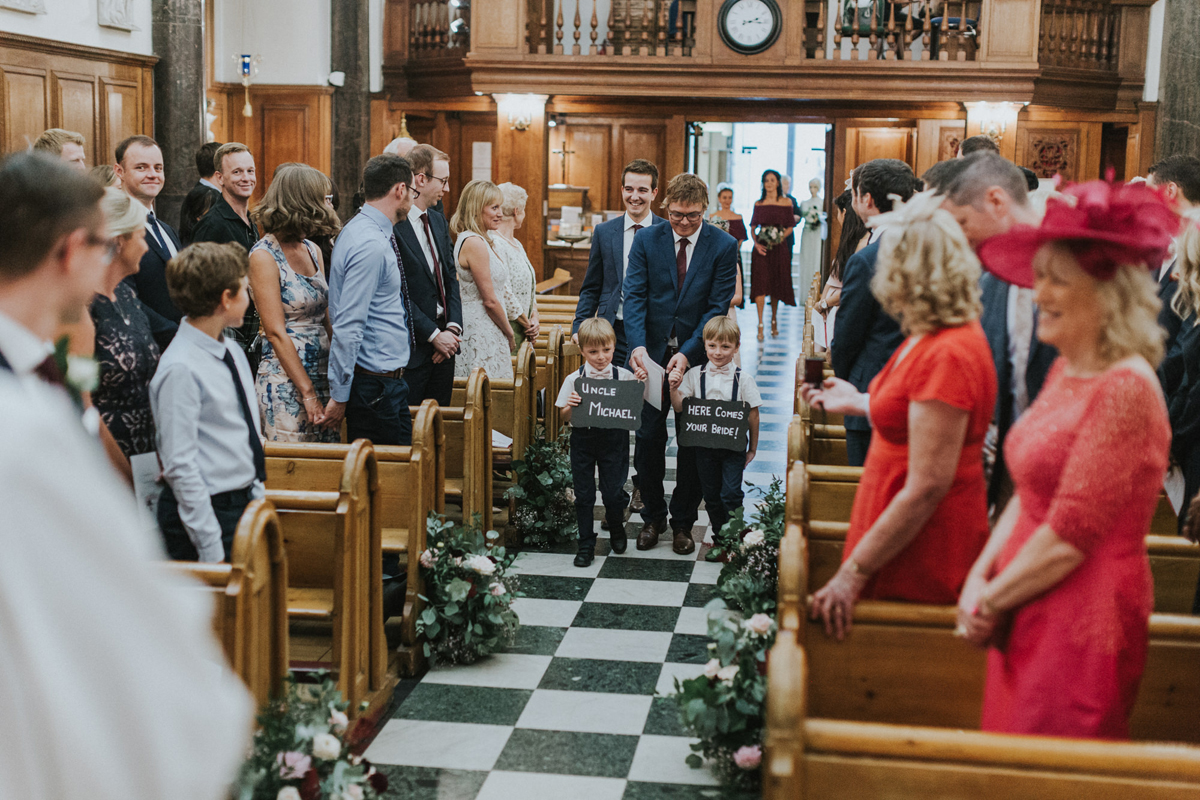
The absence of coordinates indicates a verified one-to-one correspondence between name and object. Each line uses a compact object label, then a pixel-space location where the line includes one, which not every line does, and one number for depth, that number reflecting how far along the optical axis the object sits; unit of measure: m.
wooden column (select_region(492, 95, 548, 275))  13.70
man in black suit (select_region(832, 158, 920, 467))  3.56
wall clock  13.20
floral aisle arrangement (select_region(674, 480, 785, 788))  3.04
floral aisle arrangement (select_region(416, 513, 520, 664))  3.94
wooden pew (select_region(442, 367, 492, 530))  4.72
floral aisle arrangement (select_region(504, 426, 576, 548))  5.50
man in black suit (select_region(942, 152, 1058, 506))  2.52
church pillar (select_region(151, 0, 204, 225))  10.23
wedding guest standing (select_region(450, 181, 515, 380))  5.72
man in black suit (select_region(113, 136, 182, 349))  4.07
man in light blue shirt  4.20
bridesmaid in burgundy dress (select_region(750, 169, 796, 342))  13.79
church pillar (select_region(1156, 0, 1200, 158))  12.30
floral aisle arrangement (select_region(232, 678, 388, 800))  2.49
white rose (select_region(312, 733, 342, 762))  2.55
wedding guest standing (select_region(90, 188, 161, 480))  3.03
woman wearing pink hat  1.79
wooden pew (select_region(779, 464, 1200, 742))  2.22
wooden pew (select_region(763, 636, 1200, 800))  1.62
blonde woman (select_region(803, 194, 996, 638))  2.23
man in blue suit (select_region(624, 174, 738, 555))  5.24
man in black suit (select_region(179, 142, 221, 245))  5.28
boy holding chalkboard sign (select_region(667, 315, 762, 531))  5.00
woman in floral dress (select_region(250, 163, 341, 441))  4.02
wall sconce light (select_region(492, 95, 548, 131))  13.67
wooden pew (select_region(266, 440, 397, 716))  3.24
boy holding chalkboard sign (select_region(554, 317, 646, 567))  5.00
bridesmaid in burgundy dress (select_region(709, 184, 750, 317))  13.45
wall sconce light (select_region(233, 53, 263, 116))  13.14
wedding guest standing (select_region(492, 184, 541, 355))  6.22
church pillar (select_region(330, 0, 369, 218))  13.95
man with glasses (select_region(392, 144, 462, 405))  5.07
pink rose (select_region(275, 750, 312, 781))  2.50
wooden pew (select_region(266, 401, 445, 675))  3.81
